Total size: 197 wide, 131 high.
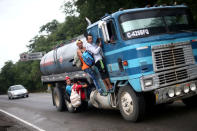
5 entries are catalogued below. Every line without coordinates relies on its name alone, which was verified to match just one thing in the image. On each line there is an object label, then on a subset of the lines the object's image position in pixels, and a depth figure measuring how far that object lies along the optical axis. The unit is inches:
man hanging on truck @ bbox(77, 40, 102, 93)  248.8
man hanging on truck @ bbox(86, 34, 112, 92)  233.5
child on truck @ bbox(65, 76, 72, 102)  299.5
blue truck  194.0
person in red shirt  280.4
